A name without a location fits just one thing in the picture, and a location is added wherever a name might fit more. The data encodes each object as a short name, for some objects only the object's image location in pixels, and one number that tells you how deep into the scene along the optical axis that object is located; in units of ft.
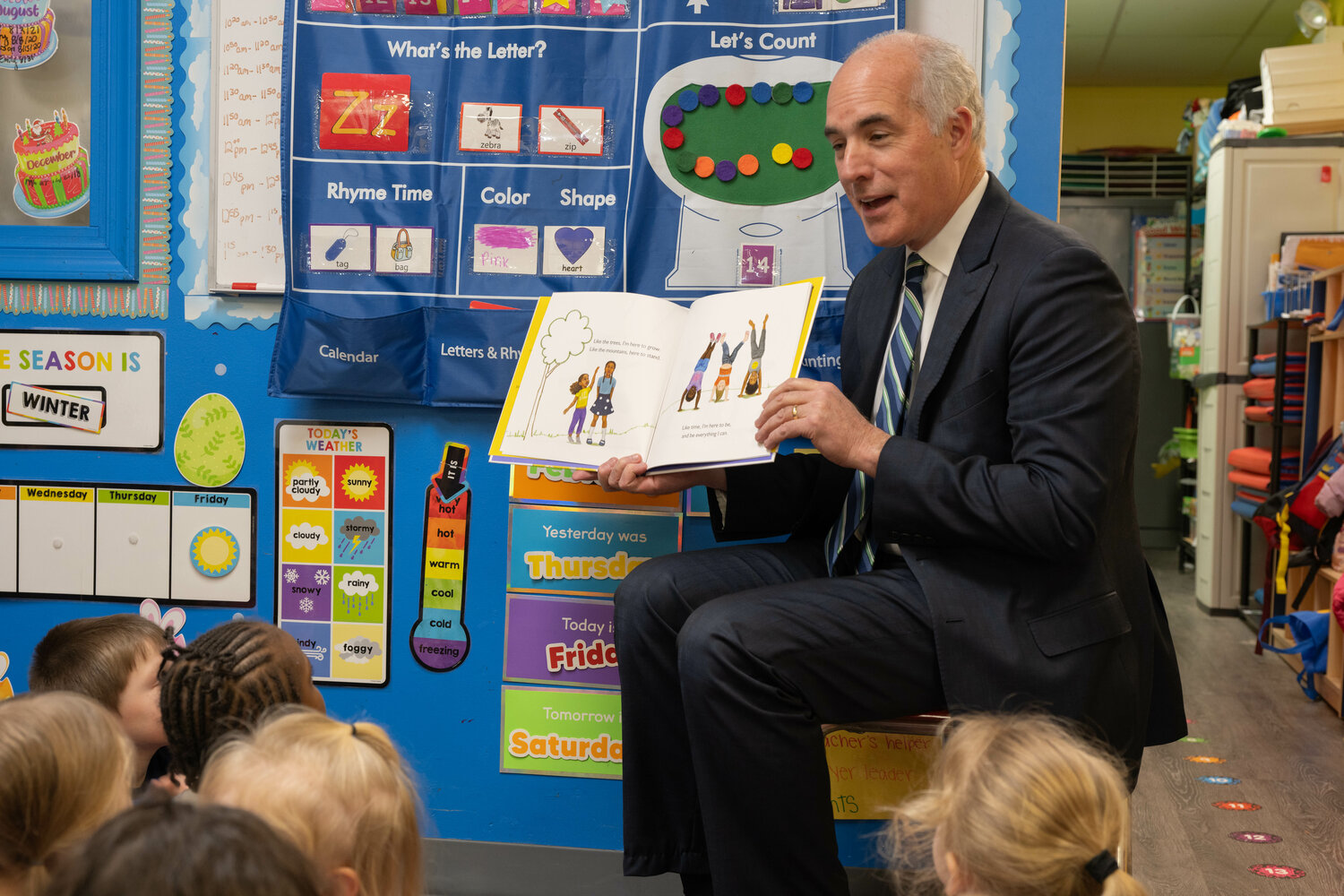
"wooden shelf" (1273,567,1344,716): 11.71
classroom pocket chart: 6.85
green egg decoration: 7.51
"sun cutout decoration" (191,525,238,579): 7.55
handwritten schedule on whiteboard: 7.26
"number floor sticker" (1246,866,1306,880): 7.34
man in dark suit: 4.75
